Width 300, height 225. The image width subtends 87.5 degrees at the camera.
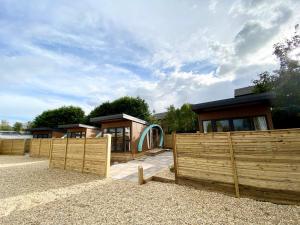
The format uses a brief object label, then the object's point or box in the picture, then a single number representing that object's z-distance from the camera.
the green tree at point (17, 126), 55.02
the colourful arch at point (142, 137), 14.55
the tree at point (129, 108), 27.56
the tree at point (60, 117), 32.87
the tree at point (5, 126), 56.34
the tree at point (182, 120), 25.11
